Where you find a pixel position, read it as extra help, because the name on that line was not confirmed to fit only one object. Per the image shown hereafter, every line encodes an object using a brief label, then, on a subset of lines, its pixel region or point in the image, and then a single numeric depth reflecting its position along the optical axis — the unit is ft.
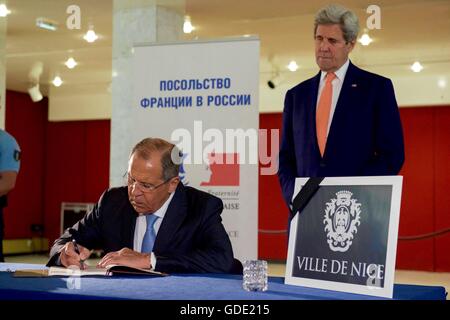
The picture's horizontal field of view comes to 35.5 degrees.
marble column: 20.04
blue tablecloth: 5.06
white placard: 5.27
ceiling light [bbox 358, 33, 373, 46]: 25.27
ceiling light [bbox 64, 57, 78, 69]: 32.09
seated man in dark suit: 7.59
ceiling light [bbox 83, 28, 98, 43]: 25.79
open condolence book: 6.43
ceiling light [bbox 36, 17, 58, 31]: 24.27
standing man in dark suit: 8.65
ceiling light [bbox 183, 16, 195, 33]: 24.07
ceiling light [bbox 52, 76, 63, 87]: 37.19
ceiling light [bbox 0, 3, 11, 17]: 22.09
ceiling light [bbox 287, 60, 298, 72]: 32.71
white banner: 14.78
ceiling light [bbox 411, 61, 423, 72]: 30.48
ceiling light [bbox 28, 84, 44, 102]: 39.44
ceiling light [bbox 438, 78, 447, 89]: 32.09
